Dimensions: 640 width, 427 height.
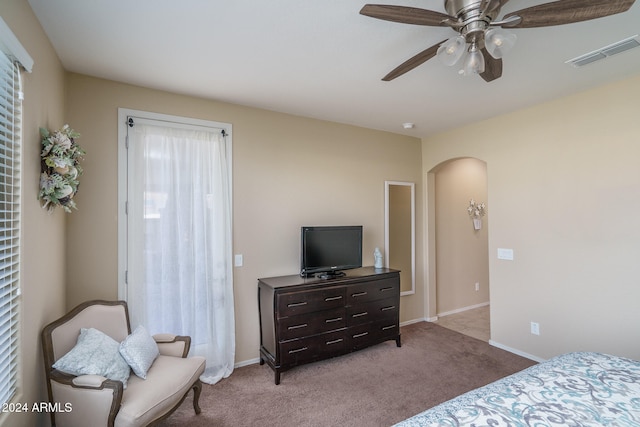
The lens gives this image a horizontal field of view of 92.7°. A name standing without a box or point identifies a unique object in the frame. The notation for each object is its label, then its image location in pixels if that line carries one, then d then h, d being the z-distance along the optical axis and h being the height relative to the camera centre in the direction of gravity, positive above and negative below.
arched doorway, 4.67 -0.51
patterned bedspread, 1.24 -0.83
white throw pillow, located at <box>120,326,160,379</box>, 2.04 -0.90
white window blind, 1.47 +0.00
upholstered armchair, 1.73 -0.96
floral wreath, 1.91 +0.35
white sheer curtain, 2.73 -0.16
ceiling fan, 1.37 +0.94
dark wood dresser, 2.91 -1.01
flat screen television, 3.35 -0.36
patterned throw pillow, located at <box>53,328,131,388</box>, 1.83 -0.85
